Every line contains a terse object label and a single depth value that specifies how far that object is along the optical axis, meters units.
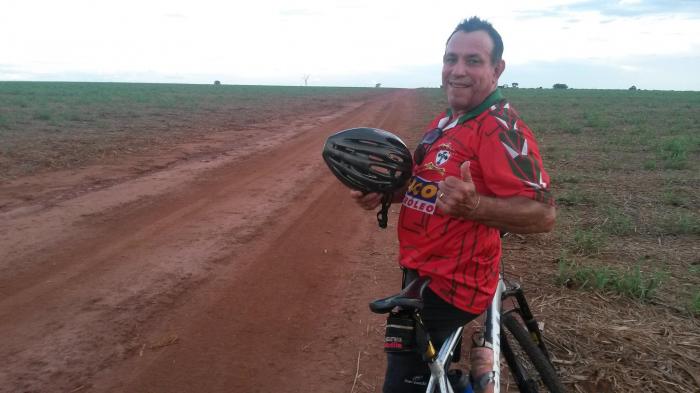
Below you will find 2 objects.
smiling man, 1.76
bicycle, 1.86
